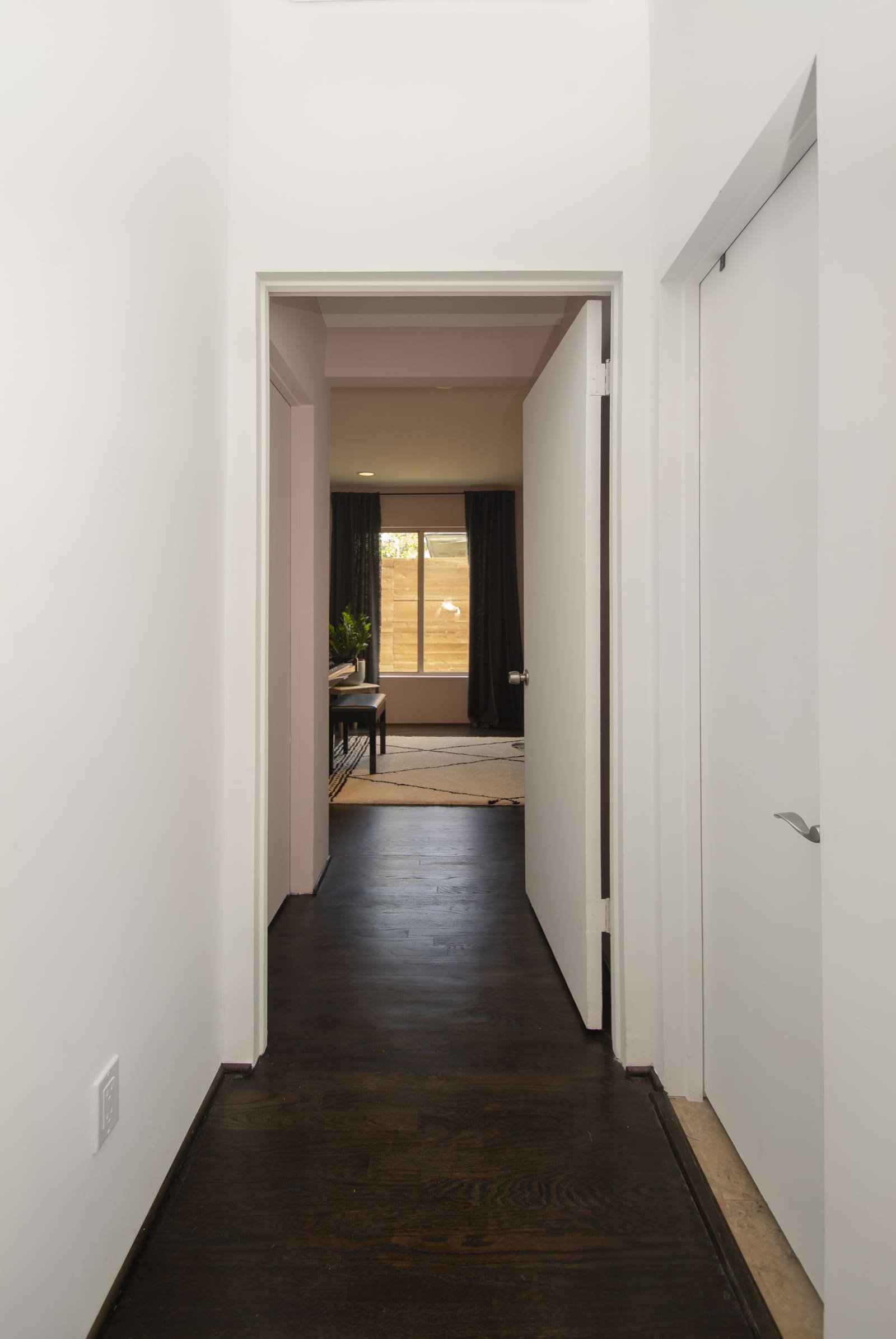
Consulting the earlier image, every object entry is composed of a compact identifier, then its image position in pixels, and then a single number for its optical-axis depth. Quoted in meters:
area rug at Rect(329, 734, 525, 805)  5.00
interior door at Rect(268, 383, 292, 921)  2.78
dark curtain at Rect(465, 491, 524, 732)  8.28
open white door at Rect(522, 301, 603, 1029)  2.10
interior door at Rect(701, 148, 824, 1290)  1.29
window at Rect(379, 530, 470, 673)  8.66
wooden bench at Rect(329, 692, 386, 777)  5.37
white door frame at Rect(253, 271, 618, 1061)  1.93
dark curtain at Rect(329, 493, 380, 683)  8.36
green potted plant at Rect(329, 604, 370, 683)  7.12
